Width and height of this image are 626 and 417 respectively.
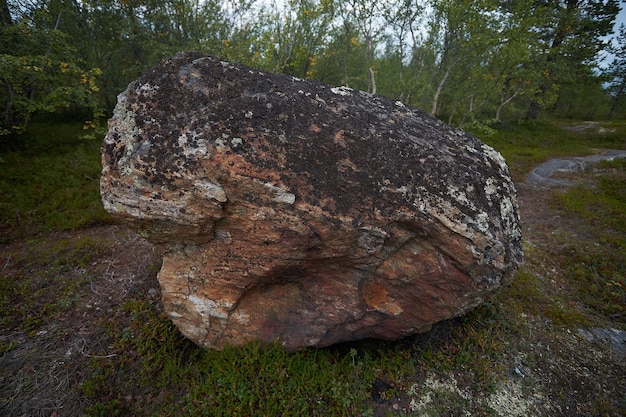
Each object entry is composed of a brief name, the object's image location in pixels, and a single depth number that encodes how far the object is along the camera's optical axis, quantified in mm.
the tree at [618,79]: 23781
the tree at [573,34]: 19625
